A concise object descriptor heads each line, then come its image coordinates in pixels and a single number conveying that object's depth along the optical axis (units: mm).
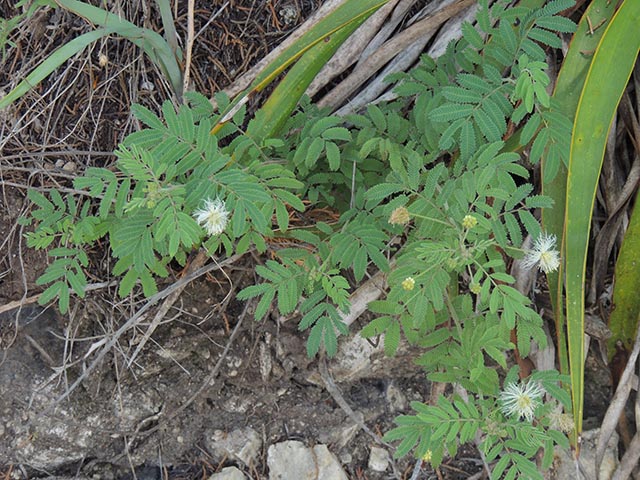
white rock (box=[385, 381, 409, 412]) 2279
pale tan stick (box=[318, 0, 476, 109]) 2137
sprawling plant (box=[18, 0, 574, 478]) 1569
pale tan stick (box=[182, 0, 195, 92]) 1962
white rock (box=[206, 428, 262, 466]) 2244
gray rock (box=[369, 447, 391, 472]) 2240
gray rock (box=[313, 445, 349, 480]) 2223
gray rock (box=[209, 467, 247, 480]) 2225
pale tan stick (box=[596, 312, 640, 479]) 2096
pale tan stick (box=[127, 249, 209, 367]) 2121
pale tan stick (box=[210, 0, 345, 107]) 2123
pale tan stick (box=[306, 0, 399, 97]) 2197
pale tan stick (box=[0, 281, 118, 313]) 2154
